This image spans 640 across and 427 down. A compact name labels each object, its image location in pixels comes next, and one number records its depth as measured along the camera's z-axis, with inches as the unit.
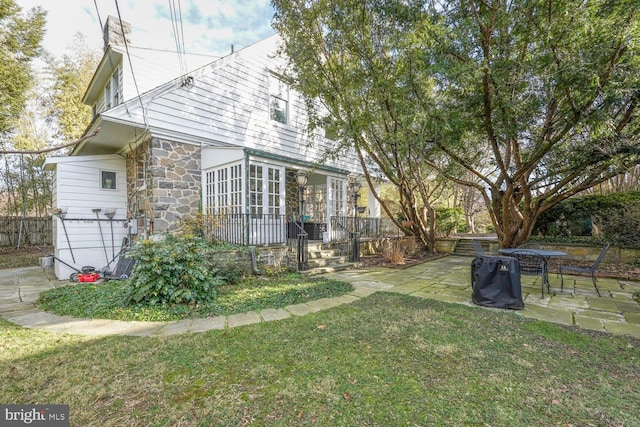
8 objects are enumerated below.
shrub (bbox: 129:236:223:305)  166.1
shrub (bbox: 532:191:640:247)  291.7
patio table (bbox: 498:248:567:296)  189.2
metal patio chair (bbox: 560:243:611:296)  192.6
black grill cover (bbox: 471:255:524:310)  166.6
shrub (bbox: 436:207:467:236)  494.9
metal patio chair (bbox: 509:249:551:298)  195.0
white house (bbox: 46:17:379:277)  264.4
